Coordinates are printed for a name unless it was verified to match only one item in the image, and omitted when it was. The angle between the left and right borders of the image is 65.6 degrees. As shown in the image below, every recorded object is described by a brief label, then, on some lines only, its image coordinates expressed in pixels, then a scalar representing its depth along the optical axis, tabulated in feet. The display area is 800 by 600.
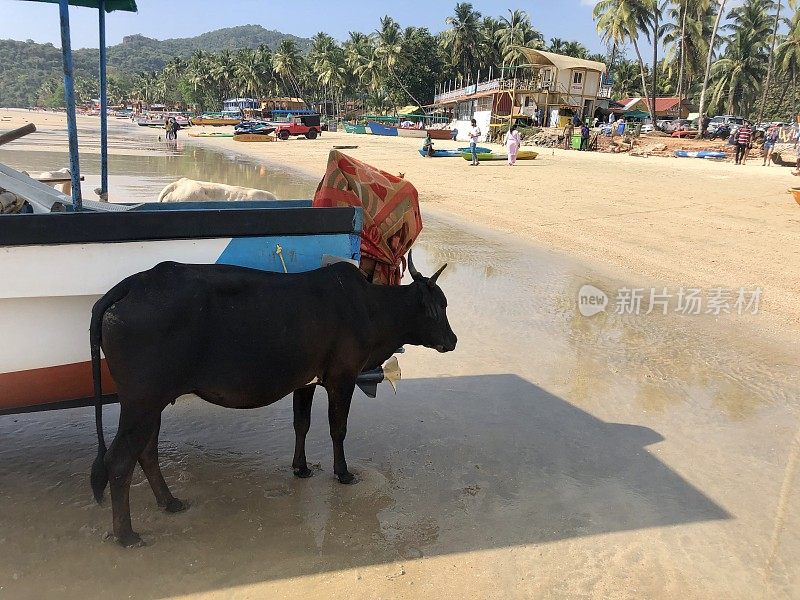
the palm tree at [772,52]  178.29
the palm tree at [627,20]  166.09
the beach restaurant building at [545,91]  164.76
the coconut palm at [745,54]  203.31
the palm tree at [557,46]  262.26
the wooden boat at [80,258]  10.61
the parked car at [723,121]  160.93
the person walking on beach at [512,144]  84.39
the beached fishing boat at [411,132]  169.78
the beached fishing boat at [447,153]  102.67
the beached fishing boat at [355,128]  191.93
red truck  173.88
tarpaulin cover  13.73
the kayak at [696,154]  99.35
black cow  10.05
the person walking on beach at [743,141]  86.43
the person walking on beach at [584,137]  115.34
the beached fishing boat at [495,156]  94.33
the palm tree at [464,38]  246.68
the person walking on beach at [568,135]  119.44
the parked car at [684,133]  141.69
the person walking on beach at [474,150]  88.74
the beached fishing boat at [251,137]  161.07
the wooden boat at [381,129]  177.17
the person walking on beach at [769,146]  86.61
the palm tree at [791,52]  180.82
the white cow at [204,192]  24.88
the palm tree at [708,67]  134.56
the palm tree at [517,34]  242.37
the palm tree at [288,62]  294.66
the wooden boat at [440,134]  165.37
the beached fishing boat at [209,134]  203.84
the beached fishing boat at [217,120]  246.27
